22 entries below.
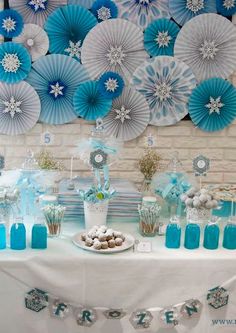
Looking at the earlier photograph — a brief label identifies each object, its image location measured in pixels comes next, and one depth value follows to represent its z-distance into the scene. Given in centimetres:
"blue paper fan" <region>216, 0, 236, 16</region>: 220
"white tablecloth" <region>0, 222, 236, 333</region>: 154
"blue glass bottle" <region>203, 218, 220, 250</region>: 165
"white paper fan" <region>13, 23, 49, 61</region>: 216
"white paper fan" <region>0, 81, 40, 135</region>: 219
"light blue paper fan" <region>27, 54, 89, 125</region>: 218
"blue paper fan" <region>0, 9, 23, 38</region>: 213
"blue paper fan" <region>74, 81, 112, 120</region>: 220
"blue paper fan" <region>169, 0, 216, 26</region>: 219
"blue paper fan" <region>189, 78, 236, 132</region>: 225
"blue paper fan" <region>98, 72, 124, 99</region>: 220
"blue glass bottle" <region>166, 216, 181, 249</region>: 165
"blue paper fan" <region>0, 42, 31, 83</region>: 215
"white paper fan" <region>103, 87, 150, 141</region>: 224
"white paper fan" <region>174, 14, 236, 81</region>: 221
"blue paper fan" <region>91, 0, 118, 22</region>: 215
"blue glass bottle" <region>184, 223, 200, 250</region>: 165
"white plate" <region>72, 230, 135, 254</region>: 158
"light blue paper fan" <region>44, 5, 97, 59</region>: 215
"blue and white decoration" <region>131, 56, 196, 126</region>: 223
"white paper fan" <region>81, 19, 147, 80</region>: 218
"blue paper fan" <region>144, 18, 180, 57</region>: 219
